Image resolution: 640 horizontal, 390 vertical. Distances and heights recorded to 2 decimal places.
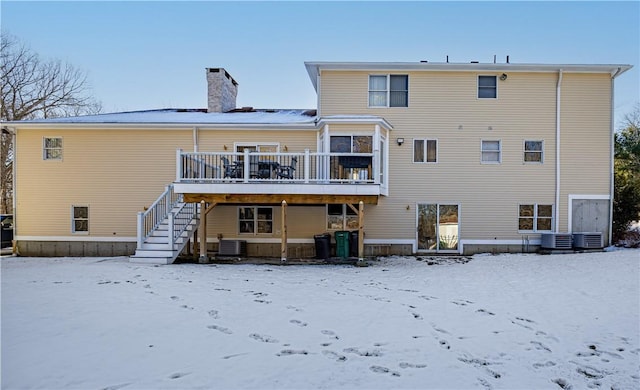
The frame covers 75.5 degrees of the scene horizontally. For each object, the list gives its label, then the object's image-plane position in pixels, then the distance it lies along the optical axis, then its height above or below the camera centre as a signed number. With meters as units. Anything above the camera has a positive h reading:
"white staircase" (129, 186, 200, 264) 12.41 -1.34
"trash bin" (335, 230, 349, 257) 13.92 -1.89
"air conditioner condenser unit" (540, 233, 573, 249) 14.48 -1.80
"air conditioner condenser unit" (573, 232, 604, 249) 14.57 -1.81
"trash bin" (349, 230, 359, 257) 14.16 -1.91
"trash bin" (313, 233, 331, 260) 13.87 -1.96
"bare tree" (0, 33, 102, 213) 27.27 +6.71
